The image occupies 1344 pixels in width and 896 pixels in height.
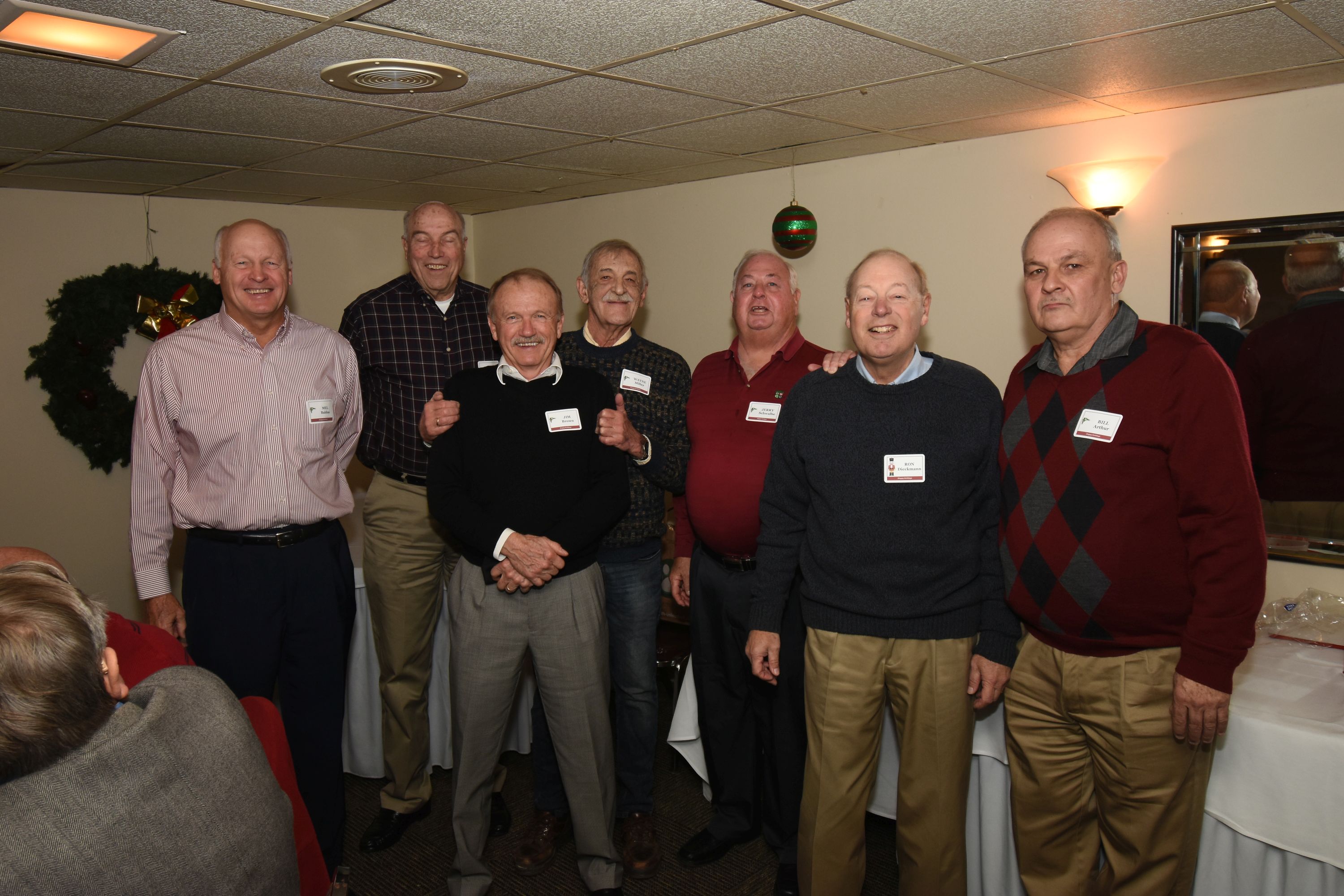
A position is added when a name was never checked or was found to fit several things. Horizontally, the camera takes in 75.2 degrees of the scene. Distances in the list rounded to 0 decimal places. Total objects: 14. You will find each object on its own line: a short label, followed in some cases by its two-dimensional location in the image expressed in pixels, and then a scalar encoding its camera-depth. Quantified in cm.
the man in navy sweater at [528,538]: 244
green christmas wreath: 459
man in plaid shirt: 296
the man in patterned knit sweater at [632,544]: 280
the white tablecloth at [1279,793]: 197
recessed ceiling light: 200
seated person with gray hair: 109
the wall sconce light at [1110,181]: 321
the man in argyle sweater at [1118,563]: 186
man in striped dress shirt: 253
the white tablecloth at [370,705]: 332
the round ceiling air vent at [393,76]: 246
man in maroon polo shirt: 264
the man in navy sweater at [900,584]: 215
